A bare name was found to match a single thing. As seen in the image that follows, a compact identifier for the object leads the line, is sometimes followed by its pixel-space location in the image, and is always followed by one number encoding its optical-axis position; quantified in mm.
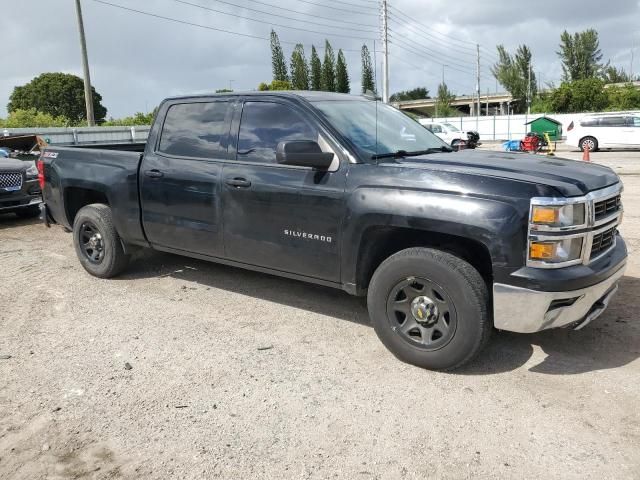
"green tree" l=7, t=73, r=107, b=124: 75688
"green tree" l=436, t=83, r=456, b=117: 73312
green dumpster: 34894
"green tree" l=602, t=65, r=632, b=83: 81688
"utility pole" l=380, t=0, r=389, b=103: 41375
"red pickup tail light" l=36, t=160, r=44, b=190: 6387
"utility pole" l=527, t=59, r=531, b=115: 76838
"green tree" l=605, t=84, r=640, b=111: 45344
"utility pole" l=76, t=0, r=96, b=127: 29609
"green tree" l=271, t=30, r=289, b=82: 79000
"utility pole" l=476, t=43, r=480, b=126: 73369
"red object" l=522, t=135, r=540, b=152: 22375
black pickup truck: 3410
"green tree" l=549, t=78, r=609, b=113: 48375
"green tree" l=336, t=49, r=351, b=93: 82375
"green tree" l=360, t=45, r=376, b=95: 80875
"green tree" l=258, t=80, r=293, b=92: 49644
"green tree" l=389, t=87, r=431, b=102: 117094
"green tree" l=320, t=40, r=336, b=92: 80562
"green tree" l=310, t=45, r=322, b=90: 80875
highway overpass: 96812
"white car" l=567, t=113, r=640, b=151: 24750
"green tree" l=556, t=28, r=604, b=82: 75125
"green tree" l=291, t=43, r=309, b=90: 78506
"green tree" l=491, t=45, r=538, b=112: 82812
